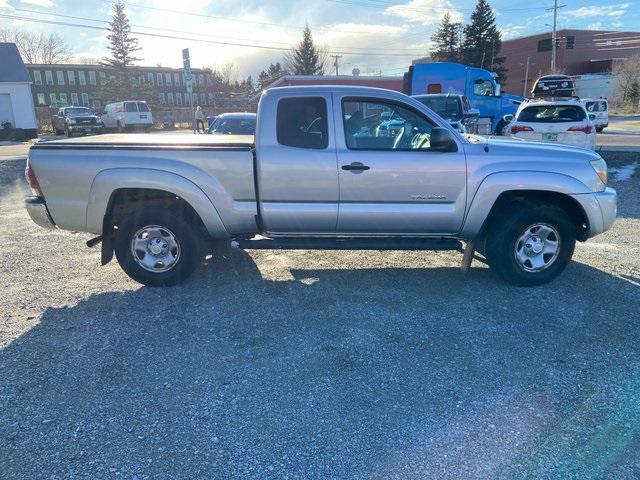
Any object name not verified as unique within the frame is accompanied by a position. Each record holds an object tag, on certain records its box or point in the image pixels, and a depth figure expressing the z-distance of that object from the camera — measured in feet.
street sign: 52.65
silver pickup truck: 15.33
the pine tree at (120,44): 185.09
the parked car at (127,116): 106.42
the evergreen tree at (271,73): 263.37
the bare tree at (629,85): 157.58
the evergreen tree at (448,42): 184.34
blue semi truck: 61.52
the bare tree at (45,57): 248.73
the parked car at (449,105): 43.42
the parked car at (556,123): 37.22
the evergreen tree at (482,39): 175.46
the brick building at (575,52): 226.99
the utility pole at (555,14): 170.60
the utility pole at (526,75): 210.49
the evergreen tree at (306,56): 198.08
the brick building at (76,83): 241.14
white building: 98.73
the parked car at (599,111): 89.81
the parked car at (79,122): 99.25
